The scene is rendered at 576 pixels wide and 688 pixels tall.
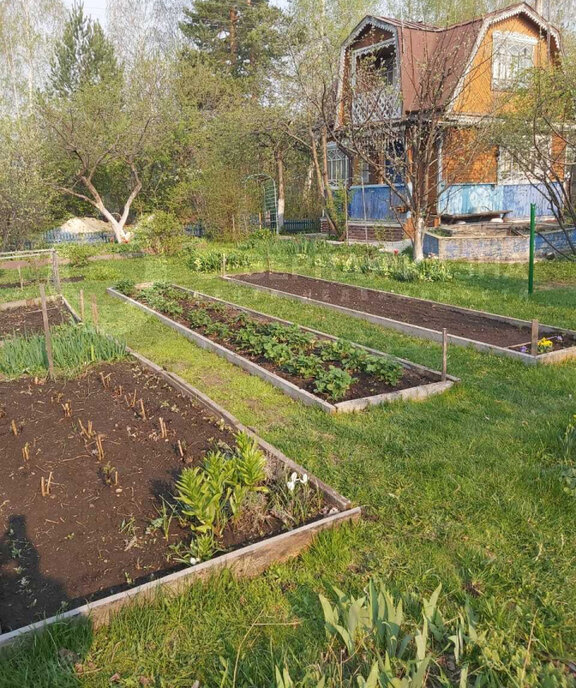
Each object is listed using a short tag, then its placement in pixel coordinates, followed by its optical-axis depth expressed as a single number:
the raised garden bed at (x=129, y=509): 2.74
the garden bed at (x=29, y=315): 8.10
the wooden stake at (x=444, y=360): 5.30
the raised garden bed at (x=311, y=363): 5.13
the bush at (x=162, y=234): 15.86
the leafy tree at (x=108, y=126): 19.41
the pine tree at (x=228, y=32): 32.06
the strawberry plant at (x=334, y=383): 5.06
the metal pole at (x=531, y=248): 8.96
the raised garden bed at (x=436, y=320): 6.34
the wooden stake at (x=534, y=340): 5.76
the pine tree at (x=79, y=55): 29.00
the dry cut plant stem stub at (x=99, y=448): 3.94
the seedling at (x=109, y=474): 3.64
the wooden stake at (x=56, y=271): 10.41
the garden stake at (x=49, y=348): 5.55
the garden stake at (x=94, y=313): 7.09
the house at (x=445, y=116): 13.41
